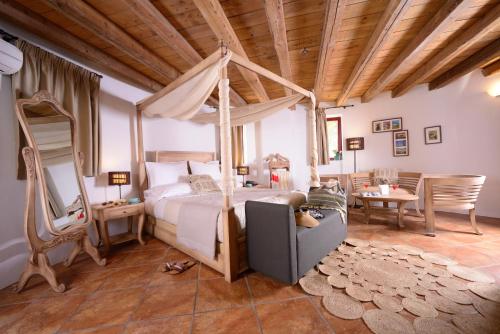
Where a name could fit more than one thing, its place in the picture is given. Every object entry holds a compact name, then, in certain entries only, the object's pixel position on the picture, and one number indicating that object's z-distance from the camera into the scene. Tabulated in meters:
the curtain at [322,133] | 4.90
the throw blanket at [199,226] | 2.02
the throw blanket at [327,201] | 2.50
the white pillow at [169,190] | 2.98
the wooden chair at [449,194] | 2.69
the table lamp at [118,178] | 2.74
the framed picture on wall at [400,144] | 4.41
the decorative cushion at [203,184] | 3.21
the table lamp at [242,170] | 4.76
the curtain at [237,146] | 4.96
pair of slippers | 2.11
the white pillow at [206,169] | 3.73
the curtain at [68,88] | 2.04
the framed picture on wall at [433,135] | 4.10
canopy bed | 1.90
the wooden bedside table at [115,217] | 2.50
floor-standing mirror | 1.83
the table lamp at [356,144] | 4.66
